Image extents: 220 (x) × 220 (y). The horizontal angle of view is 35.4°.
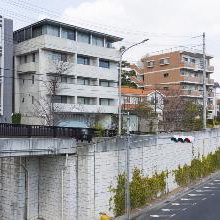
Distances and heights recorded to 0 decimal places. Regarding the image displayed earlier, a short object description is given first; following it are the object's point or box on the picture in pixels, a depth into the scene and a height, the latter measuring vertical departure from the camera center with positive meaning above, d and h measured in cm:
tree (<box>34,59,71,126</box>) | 4303 +358
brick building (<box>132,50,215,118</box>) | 6975 +1018
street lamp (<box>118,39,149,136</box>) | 2511 +540
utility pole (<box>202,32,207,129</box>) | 3752 +191
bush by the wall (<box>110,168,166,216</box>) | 2328 -505
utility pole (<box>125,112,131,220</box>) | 2021 -418
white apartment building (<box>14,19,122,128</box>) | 4488 +700
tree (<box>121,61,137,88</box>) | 6938 +969
